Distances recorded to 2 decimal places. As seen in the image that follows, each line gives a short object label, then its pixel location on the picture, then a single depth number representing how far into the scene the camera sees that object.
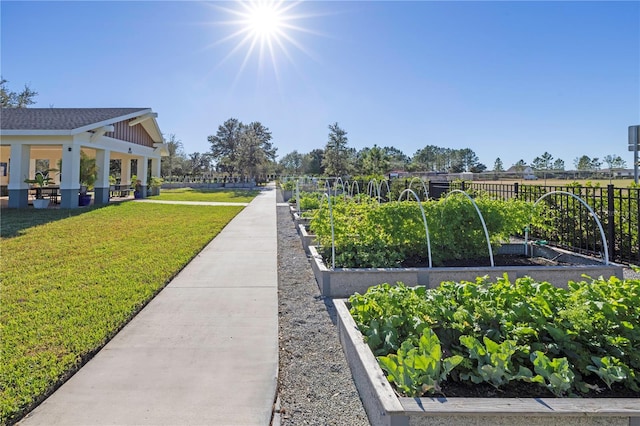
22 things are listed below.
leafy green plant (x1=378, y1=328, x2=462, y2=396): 1.70
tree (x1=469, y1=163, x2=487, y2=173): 90.61
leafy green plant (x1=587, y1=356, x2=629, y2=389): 1.73
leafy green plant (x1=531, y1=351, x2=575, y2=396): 1.67
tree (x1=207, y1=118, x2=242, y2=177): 44.03
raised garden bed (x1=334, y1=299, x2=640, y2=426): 1.53
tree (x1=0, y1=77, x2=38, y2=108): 32.00
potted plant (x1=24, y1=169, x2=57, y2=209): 13.20
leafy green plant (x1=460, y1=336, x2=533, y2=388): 1.76
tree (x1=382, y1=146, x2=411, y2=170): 95.00
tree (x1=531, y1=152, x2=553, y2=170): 88.00
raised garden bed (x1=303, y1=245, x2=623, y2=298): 4.22
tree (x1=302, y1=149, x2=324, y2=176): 62.75
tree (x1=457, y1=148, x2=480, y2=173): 99.96
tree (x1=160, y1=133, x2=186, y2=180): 44.78
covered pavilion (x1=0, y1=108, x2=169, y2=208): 12.90
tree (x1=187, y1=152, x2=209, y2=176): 55.38
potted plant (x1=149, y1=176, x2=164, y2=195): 21.14
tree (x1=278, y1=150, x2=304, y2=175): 84.75
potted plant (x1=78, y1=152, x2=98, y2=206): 14.49
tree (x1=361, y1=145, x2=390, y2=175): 42.16
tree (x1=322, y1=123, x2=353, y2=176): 43.50
